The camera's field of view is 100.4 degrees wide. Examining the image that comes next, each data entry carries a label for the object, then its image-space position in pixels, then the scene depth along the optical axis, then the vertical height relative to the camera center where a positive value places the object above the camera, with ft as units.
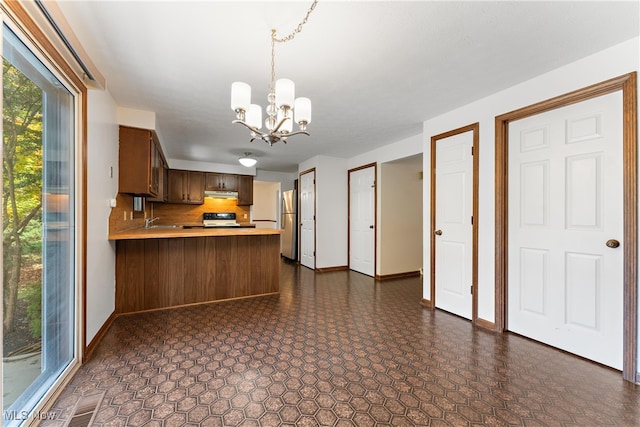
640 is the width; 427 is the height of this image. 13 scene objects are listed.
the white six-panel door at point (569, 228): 6.34 -0.41
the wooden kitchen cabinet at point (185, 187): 18.64 +1.82
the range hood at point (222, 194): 19.85 +1.35
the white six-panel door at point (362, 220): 16.10 -0.49
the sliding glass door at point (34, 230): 4.19 -0.35
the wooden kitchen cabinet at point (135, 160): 9.91 +1.94
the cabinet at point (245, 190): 20.98 +1.75
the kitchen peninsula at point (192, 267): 9.79 -2.26
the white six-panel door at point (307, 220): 17.90 -0.53
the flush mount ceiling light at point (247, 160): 16.28 +3.20
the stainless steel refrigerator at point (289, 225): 21.02 -1.01
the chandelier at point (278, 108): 5.85 +2.49
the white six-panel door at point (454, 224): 9.44 -0.44
